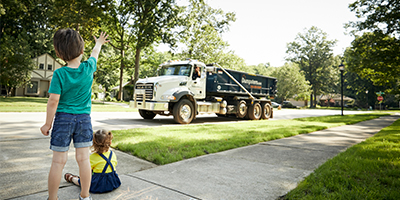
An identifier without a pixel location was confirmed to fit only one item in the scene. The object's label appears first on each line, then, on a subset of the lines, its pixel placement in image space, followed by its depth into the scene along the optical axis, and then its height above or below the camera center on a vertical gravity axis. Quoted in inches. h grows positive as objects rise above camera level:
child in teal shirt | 92.6 -3.2
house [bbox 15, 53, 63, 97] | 1468.3 +129.0
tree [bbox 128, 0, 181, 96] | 940.0 +308.3
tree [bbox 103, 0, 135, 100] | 1024.2 +324.1
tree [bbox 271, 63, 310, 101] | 2076.8 +184.6
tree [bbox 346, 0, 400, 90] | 692.1 +191.5
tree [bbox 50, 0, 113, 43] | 846.5 +296.5
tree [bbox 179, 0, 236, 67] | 1314.0 +341.2
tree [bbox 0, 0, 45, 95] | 1024.2 +159.2
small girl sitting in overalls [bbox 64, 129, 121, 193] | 115.2 -29.1
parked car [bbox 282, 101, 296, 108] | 1801.2 +6.6
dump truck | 434.0 +21.1
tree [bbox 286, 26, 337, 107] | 2319.1 +455.9
